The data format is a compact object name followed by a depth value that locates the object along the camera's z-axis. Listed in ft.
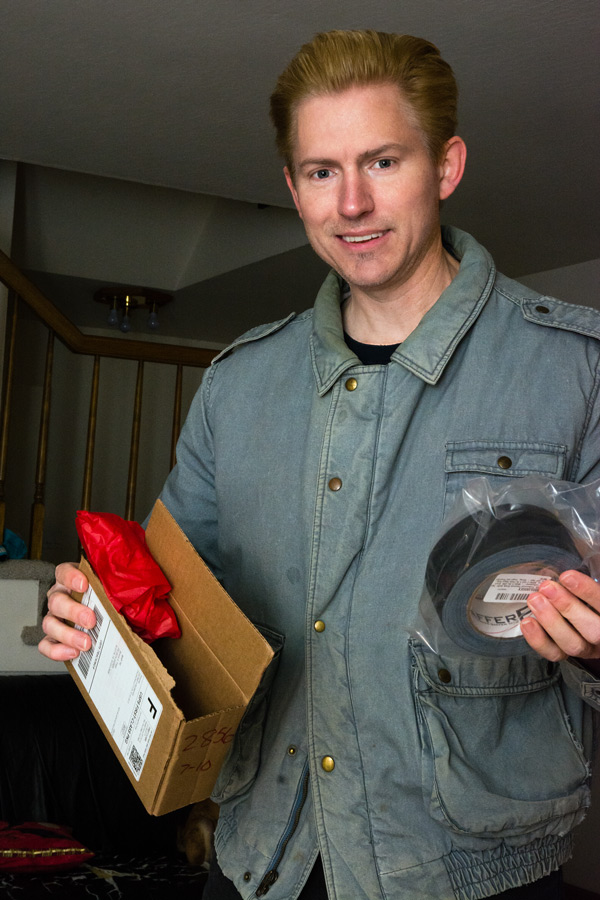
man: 3.01
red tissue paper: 2.92
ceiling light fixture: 16.16
